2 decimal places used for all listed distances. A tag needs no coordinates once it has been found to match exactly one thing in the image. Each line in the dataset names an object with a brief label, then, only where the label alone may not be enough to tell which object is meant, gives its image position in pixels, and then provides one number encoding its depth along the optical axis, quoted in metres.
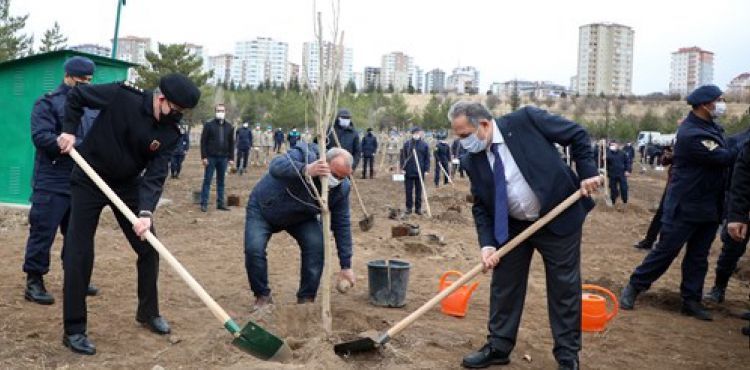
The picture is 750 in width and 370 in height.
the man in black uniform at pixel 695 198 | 5.56
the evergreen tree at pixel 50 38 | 38.88
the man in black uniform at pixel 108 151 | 4.20
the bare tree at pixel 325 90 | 4.28
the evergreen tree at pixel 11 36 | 32.22
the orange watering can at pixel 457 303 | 5.42
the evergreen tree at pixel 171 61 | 31.58
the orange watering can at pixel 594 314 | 4.99
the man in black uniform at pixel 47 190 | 5.23
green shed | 10.65
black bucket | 5.70
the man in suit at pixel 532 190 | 3.97
